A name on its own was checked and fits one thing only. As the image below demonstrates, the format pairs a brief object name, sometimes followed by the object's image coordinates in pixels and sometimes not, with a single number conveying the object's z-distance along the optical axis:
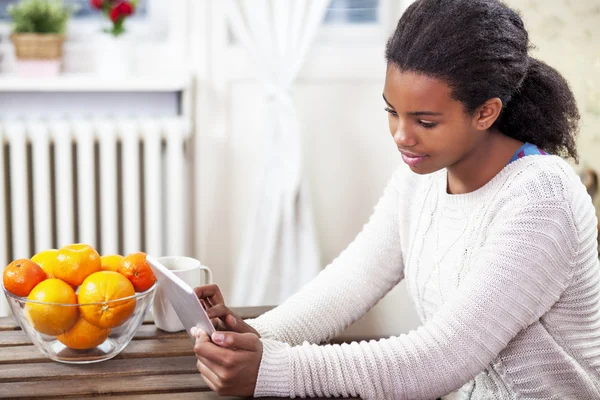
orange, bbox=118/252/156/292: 2.11
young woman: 2.03
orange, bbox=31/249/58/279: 2.08
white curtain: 3.74
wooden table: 1.96
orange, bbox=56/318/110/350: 2.04
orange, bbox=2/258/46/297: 2.04
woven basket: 3.72
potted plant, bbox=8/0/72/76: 3.74
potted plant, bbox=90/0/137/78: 3.74
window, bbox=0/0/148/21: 3.99
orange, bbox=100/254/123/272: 2.14
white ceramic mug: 2.20
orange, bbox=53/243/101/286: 2.07
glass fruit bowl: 2.02
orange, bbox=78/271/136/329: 2.03
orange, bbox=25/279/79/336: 2.01
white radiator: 3.71
